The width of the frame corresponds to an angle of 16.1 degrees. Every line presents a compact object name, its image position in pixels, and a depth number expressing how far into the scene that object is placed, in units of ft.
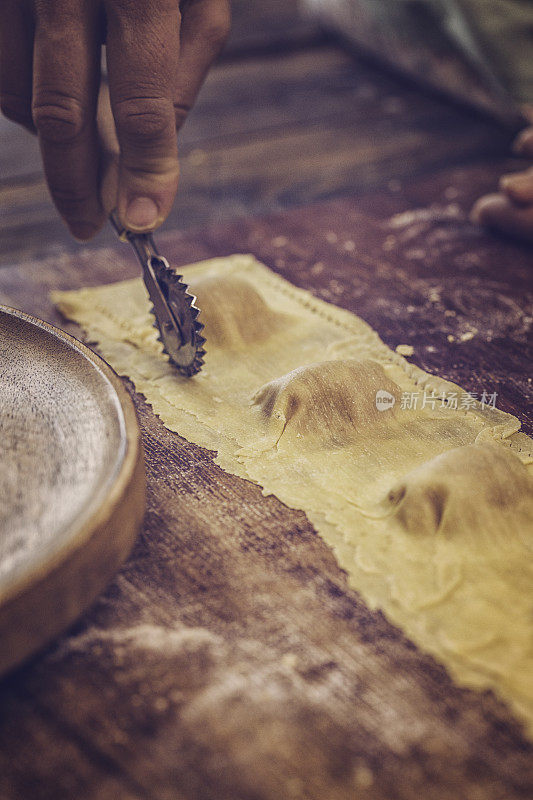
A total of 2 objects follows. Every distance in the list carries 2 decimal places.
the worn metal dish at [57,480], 1.53
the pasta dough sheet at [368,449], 1.59
